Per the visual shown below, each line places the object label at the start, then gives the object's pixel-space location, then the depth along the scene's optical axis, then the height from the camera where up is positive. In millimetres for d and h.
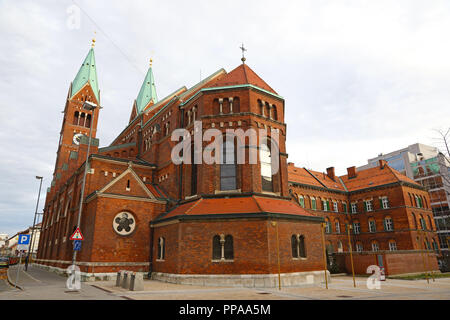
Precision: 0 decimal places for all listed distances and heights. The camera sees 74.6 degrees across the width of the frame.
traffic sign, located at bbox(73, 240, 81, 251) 17191 +470
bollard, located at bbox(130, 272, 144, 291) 16000 -1526
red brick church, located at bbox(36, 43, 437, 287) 19750 +3256
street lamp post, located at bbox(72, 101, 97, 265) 20350 +9866
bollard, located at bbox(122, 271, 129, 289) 16831 -1499
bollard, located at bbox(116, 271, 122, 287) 18622 -1520
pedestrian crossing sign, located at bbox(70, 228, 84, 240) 16756 +949
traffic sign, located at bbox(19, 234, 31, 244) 18484 +943
